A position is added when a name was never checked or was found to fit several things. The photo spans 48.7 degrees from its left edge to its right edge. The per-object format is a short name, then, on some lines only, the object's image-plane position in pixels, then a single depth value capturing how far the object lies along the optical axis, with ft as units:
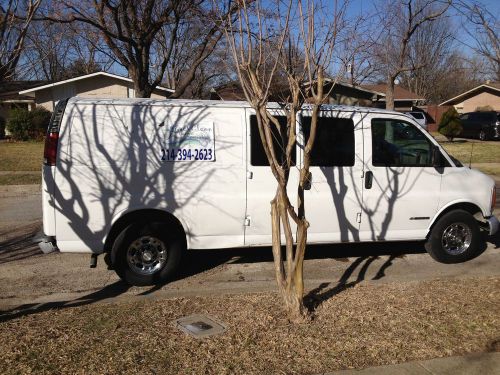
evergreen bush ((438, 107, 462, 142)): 100.01
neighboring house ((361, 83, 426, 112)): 139.29
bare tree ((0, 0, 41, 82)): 14.25
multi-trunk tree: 14.74
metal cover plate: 14.93
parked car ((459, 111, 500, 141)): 104.22
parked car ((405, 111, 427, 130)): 111.92
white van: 19.21
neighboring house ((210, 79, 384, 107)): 104.56
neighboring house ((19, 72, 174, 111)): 107.34
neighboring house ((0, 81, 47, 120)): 116.26
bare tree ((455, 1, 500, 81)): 30.04
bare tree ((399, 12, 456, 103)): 195.62
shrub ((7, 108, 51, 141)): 96.12
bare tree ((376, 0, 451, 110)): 62.69
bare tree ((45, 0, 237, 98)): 43.50
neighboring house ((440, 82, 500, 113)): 153.99
